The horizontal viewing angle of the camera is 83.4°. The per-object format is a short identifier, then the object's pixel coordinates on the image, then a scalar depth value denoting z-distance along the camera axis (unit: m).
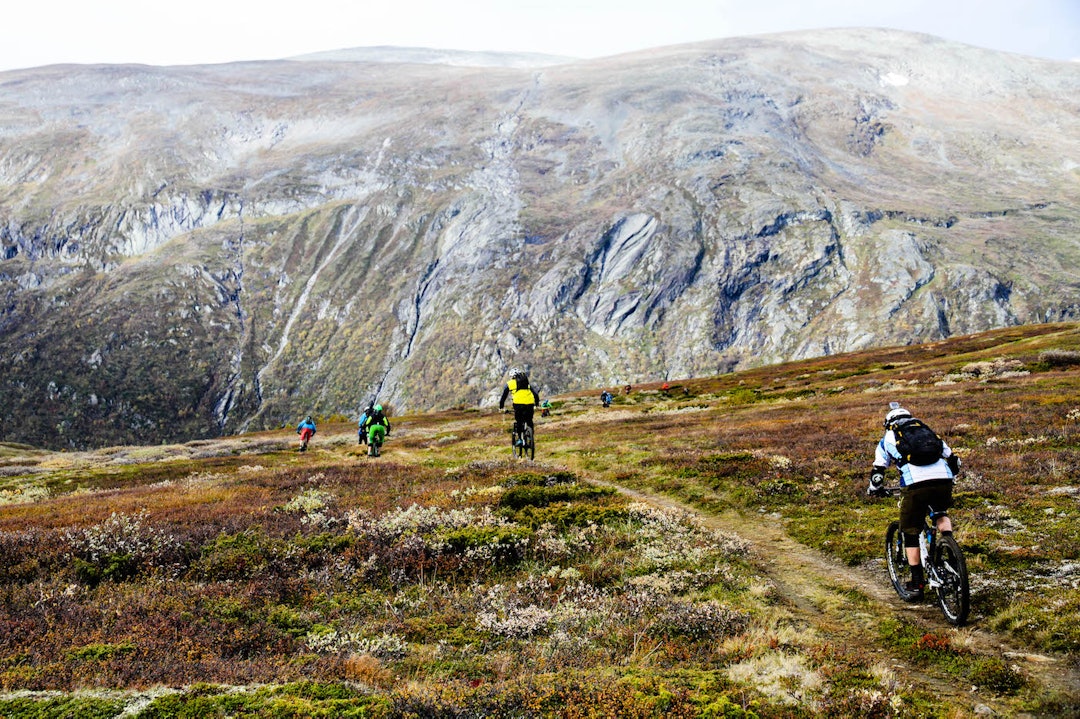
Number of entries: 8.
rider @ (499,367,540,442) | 25.80
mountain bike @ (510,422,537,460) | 27.50
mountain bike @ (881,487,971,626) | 9.59
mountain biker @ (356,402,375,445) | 35.41
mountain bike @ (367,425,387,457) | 34.34
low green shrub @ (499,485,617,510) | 17.30
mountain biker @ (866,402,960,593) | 10.60
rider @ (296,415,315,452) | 47.09
